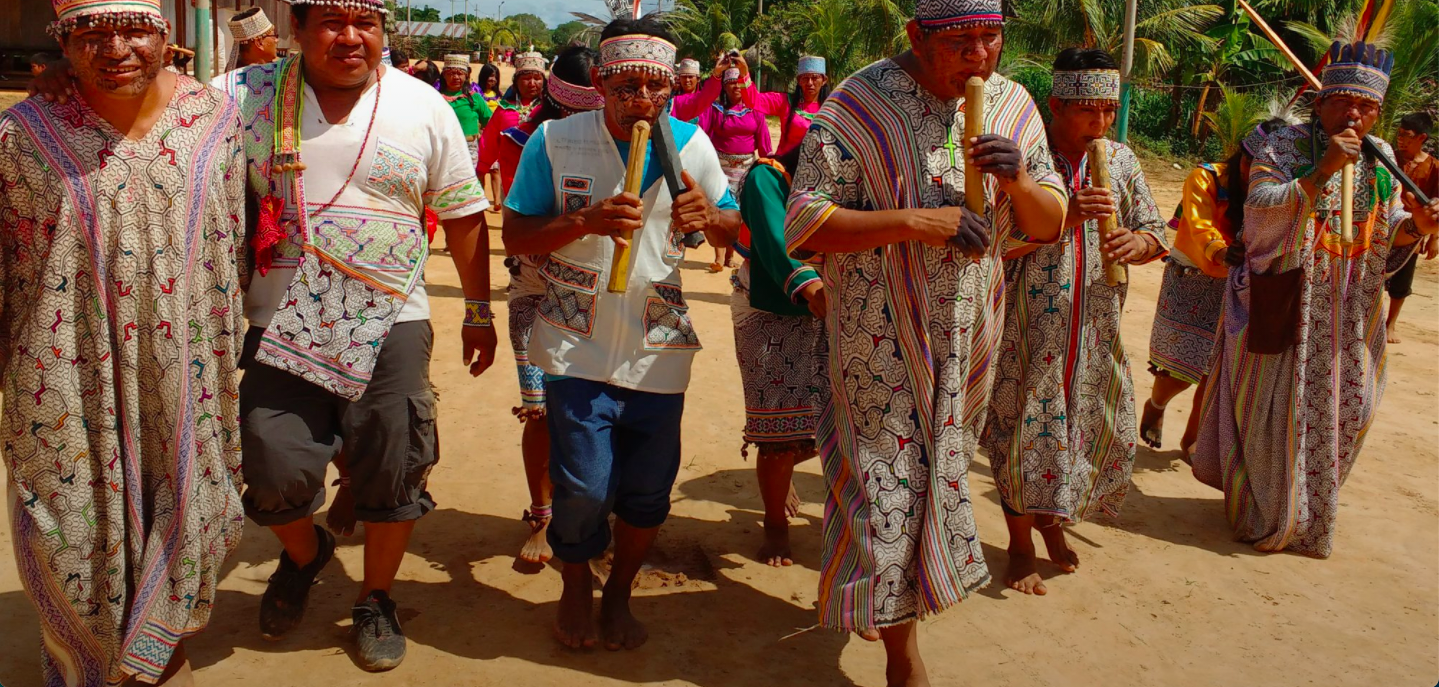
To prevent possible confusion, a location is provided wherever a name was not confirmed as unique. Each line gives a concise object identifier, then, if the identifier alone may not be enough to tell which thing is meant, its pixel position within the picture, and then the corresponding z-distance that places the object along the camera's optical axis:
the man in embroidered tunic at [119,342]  3.02
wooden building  21.03
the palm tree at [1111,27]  24.88
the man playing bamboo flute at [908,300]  3.40
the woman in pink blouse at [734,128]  10.59
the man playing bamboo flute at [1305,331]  5.00
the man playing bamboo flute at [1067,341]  4.46
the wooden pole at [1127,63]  15.30
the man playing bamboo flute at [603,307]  3.71
